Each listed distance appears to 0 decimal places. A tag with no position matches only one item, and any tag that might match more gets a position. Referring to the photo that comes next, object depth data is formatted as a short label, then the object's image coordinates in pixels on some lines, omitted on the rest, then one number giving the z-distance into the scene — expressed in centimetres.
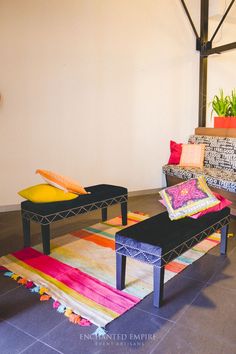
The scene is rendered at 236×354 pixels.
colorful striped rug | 191
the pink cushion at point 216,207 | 242
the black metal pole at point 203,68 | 500
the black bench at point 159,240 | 191
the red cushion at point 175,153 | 462
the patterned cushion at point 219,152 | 415
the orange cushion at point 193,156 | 442
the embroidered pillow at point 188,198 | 243
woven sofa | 363
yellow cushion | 274
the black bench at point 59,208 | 259
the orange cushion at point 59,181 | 288
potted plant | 449
